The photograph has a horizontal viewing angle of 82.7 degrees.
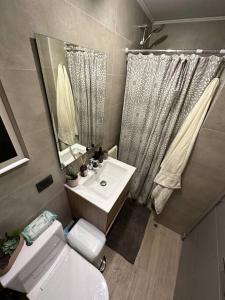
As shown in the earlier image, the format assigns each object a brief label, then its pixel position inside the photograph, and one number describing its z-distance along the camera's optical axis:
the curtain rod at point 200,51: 1.01
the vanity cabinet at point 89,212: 1.11
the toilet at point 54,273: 0.81
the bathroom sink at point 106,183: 1.08
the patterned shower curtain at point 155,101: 1.16
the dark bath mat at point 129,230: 1.54
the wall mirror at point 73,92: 0.77
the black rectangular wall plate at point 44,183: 0.91
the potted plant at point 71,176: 1.10
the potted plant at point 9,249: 0.72
